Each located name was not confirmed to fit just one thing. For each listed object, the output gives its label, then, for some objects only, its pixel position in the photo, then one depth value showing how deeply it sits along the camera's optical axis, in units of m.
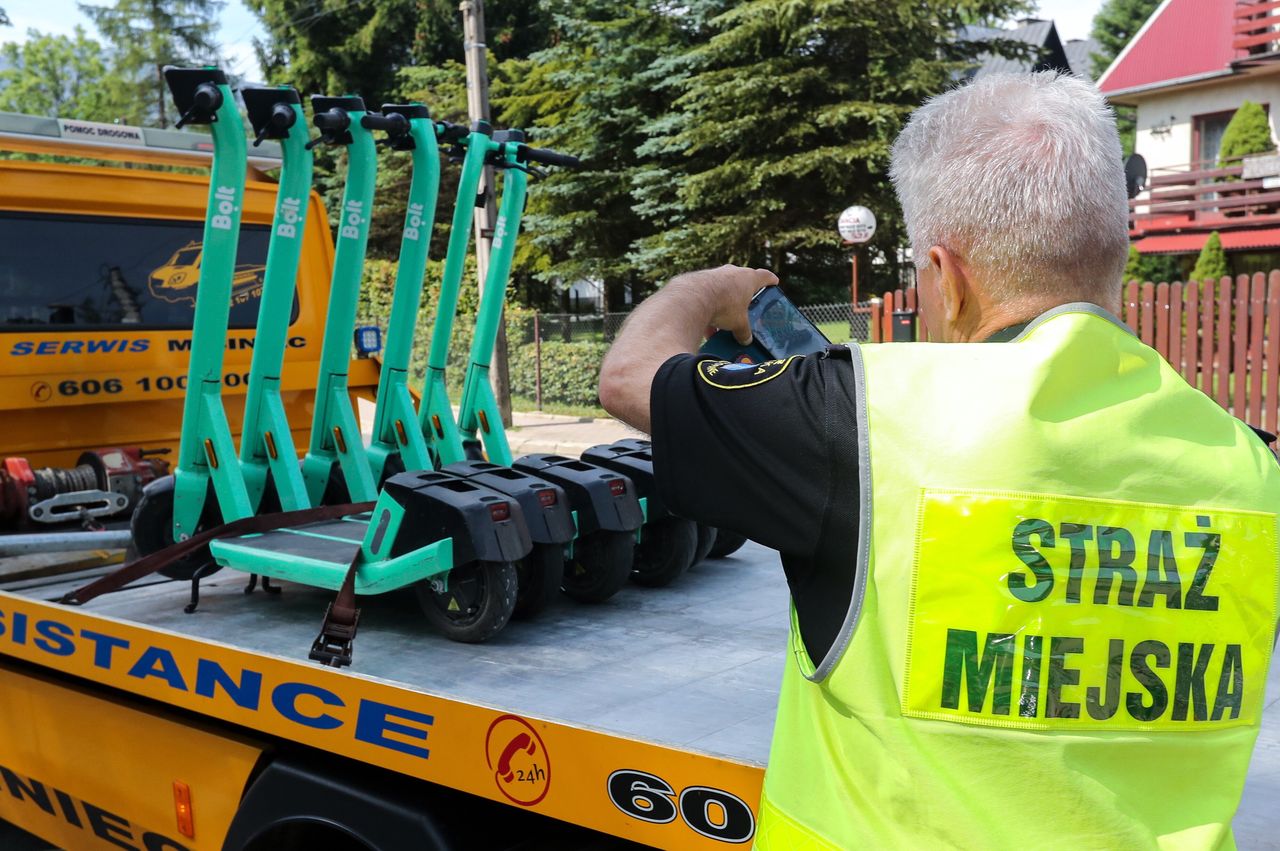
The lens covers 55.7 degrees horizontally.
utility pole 15.24
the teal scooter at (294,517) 2.86
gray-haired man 1.25
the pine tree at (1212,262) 20.19
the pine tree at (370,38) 29.38
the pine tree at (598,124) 20.33
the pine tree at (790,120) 18.02
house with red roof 23.81
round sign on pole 16.12
